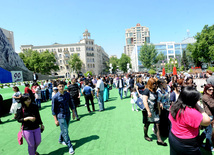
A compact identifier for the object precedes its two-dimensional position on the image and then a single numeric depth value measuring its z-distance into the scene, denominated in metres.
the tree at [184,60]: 65.38
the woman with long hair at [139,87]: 6.97
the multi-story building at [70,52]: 66.12
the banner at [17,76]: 26.41
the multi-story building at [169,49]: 79.56
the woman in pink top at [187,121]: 1.79
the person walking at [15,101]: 6.37
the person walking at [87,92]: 6.91
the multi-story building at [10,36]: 53.66
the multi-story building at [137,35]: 144.62
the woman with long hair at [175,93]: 4.35
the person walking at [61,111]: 3.57
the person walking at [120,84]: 10.58
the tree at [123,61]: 75.88
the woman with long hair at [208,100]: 2.95
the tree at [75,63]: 59.47
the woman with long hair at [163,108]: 3.75
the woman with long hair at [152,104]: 3.41
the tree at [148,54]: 50.34
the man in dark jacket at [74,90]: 7.07
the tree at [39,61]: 53.31
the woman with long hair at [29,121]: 2.96
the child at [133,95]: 7.07
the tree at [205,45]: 35.09
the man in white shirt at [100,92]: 7.30
